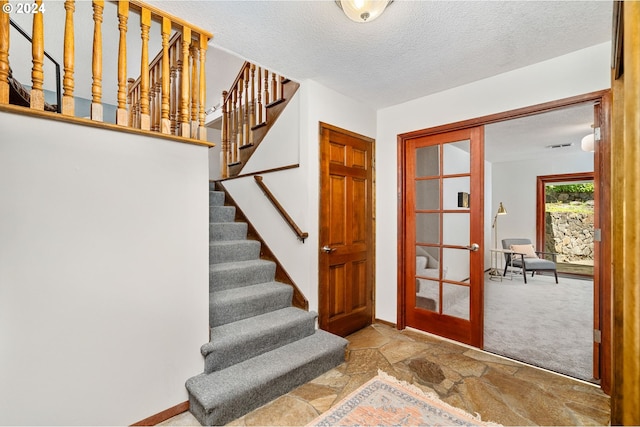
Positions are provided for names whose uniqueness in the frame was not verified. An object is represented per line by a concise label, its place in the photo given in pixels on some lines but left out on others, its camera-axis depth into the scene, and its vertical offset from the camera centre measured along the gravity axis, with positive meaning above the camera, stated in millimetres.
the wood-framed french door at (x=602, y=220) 2035 -56
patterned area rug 1758 -1297
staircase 1818 -1030
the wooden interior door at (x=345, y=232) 2865 -205
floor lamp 6070 -665
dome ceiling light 1616 +1186
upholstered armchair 5355 -921
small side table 5777 -1203
